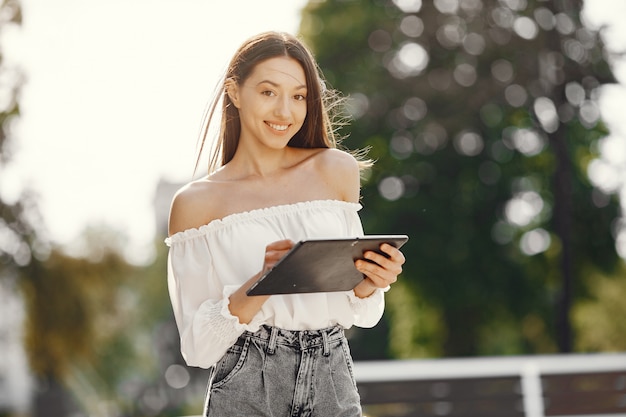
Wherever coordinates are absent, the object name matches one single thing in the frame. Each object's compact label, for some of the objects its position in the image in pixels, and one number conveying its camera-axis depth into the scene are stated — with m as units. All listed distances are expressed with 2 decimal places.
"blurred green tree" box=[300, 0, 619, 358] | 15.61
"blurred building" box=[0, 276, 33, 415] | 30.56
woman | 2.41
